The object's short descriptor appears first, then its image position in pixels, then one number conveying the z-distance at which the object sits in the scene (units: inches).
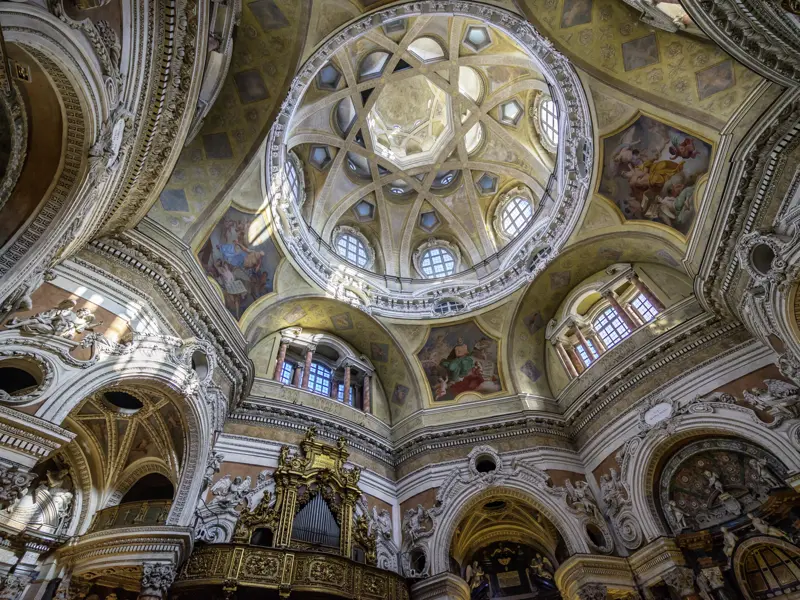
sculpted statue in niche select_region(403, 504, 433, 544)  526.3
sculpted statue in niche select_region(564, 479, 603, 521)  512.4
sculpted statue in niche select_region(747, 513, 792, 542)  395.9
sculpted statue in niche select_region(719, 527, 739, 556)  415.2
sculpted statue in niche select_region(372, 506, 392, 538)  526.9
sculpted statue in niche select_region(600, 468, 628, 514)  495.8
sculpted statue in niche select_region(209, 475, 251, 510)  449.7
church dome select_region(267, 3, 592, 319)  618.2
